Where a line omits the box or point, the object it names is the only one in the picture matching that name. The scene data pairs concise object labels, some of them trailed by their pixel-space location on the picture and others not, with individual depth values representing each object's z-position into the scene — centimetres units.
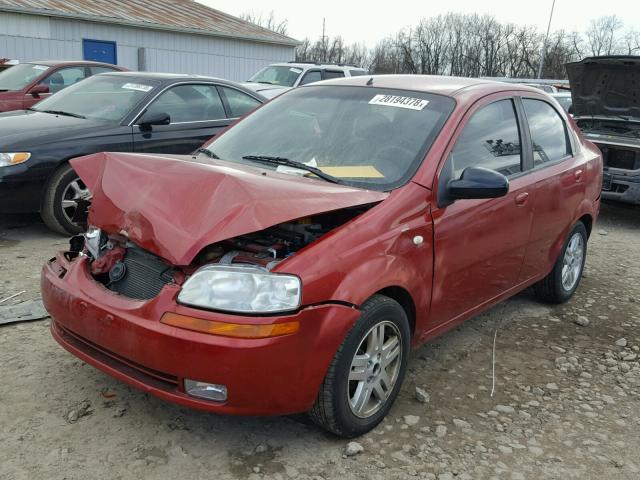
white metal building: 1797
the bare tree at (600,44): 6219
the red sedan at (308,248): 250
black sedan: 539
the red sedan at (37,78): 875
